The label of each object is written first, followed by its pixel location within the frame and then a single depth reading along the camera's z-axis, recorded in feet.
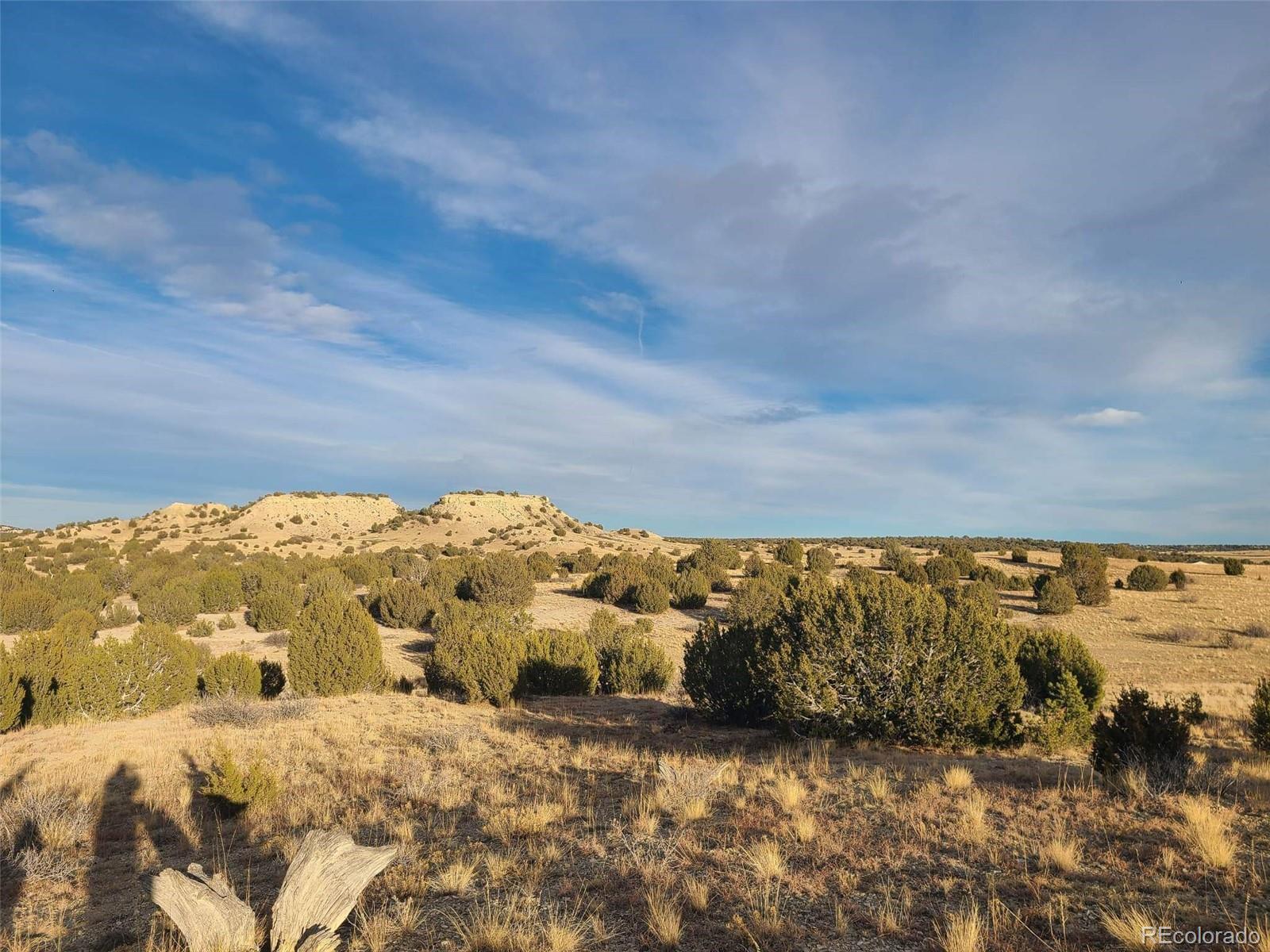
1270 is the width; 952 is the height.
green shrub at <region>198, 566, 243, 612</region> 109.19
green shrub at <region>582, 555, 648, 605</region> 115.96
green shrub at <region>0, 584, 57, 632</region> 82.94
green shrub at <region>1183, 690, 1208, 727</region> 31.04
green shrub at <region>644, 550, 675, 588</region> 124.57
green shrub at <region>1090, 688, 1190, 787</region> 27.86
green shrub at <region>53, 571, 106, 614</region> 98.58
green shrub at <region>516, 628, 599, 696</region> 65.16
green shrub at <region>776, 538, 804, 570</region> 166.09
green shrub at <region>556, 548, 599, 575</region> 159.84
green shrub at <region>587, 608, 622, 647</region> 80.12
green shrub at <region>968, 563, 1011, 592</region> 127.03
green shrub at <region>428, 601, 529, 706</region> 60.95
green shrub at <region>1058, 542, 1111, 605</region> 115.14
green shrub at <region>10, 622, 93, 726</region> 49.14
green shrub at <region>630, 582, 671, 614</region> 110.42
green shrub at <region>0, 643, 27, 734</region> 46.39
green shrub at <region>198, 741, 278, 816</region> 29.07
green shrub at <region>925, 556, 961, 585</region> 126.52
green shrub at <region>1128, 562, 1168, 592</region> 128.88
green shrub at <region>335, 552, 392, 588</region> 135.23
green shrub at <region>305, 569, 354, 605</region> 108.59
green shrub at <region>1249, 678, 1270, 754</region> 35.32
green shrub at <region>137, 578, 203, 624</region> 94.22
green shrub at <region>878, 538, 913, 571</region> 152.25
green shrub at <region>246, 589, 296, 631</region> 95.25
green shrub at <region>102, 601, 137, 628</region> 94.89
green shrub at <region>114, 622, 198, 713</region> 54.24
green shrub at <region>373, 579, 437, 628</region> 98.68
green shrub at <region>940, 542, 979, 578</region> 141.27
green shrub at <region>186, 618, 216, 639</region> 89.35
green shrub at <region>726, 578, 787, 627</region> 88.61
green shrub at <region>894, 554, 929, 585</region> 128.26
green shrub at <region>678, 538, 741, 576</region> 146.92
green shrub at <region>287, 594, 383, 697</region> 62.08
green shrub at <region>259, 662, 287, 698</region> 62.64
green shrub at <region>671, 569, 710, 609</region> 117.80
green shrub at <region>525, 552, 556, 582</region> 144.87
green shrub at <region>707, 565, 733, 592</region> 132.77
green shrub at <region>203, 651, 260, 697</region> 58.03
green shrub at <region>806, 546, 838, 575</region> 158.46
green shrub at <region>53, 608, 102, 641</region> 73.56
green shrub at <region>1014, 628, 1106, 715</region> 48.42
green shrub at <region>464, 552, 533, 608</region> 109.81
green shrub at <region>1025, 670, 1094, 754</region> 38.01
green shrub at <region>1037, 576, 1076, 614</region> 107.65
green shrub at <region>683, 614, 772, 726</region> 47.75
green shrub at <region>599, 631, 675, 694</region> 68.44
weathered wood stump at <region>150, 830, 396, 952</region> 15.43
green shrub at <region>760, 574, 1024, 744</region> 37.65
